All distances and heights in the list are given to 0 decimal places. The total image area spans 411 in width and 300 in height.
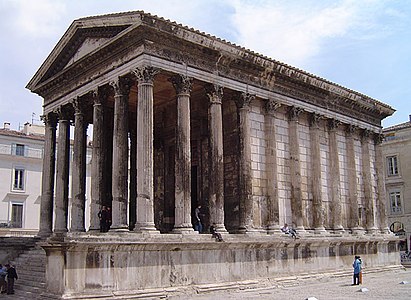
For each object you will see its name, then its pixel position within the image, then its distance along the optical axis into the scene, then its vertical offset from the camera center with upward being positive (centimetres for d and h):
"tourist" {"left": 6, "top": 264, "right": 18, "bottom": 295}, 1616 -134
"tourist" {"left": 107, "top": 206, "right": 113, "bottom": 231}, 1923 +70
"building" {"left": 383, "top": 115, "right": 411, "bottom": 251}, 4034 +422
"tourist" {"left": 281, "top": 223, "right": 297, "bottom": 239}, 1992 +8
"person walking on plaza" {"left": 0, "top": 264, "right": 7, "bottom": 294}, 1653 -142
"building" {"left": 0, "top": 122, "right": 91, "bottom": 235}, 3703 +421
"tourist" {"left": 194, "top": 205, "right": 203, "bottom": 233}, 1878 +42
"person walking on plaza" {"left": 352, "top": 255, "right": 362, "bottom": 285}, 1881 -134
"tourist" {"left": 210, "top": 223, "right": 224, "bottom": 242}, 1689 +1
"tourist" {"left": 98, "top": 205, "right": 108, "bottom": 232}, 1869 +64
